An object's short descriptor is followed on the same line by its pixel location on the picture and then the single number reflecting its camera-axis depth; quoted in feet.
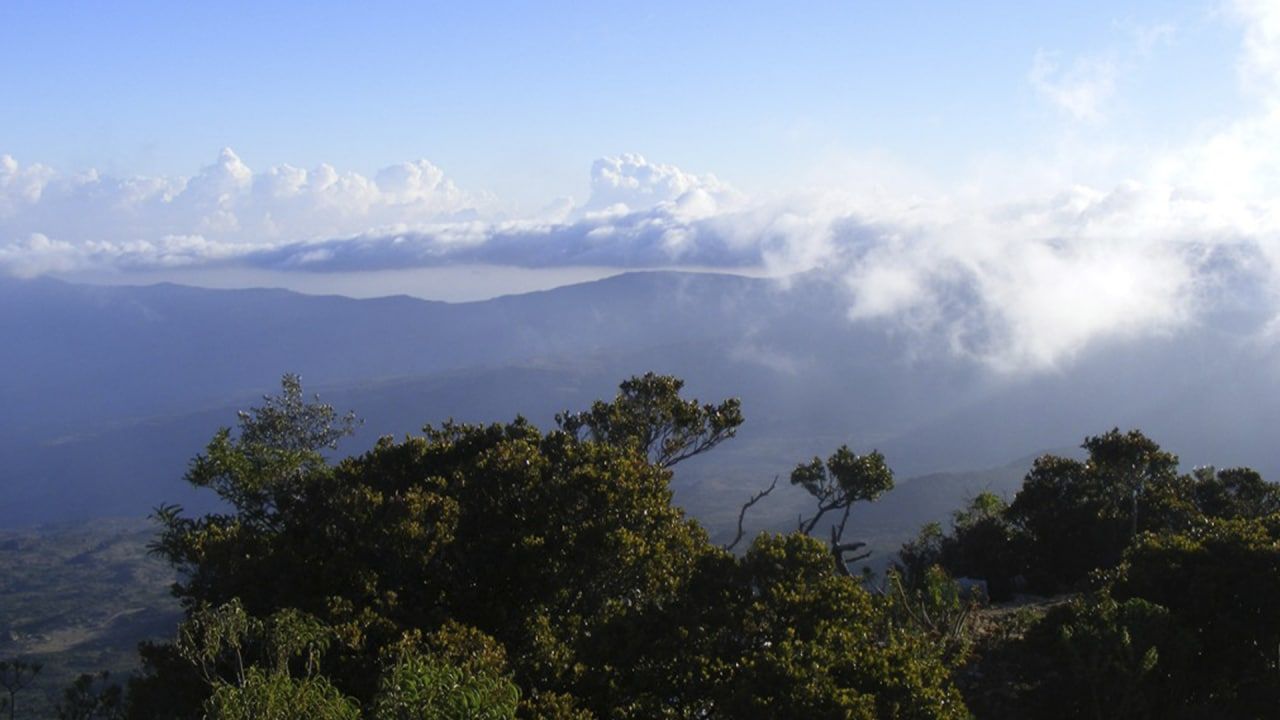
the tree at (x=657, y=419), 83.41
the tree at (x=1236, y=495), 96.12
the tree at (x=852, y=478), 86.53
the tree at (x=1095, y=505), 89.10
